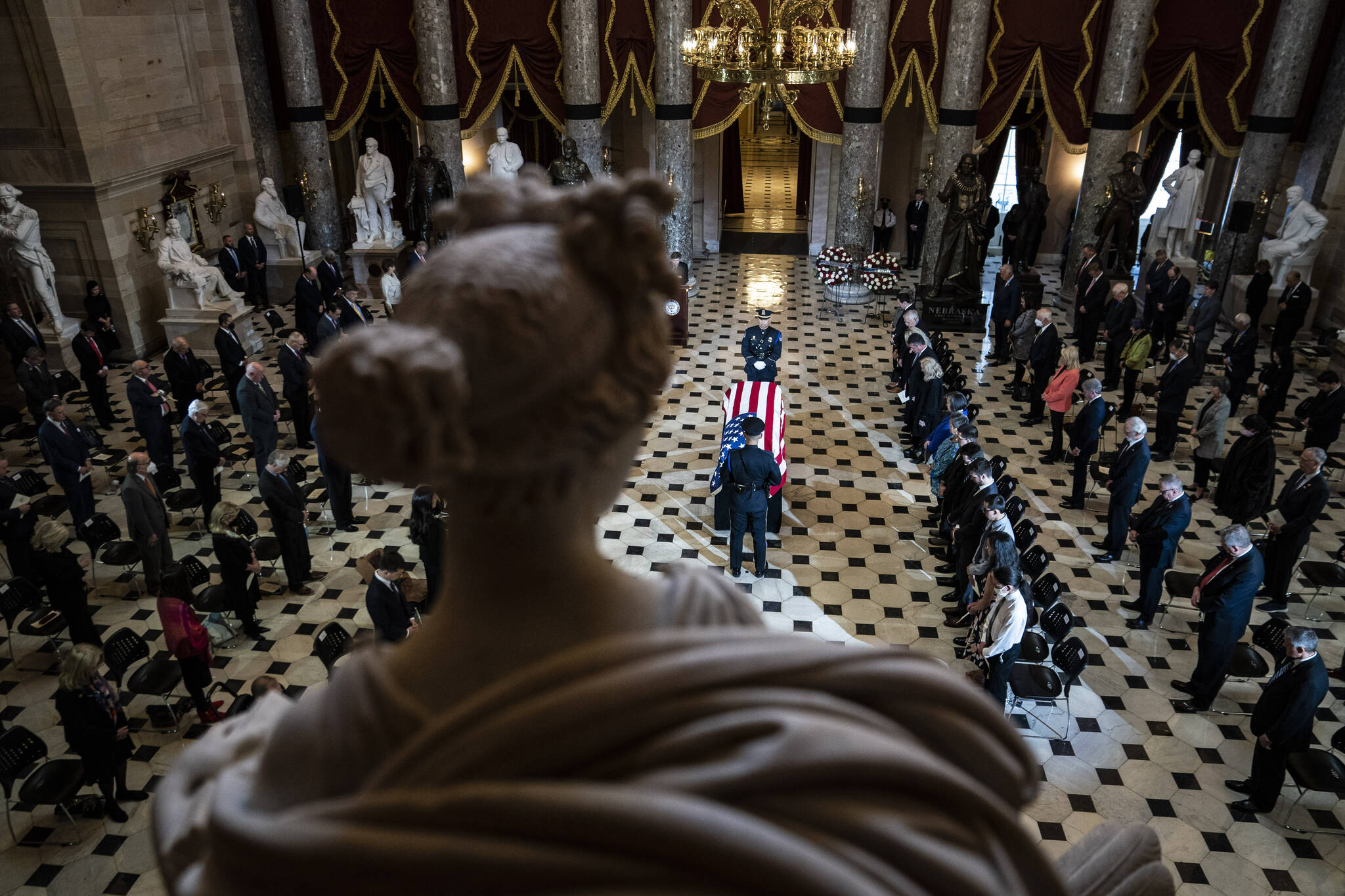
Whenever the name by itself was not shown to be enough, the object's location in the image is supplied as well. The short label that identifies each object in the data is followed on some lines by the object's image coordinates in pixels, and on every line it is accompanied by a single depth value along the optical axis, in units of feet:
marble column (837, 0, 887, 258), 52.65
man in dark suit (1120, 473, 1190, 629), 25.30
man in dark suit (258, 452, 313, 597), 26.96
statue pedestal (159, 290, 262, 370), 46.62
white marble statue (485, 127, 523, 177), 57.52
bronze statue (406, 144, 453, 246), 57.36
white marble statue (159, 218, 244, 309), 45.24
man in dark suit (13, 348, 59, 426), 35.17
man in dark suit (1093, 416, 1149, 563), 28.17
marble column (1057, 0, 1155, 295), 49.49
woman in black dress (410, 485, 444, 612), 25.20
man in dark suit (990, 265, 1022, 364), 44.65
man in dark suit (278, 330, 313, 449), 35.53
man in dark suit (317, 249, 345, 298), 49.24
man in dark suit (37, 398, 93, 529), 28.94
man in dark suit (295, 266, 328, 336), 44.91
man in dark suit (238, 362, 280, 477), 31.94
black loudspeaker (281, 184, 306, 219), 52.47
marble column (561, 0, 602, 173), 55.21
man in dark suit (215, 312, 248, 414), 37.81
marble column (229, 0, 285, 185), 57.62
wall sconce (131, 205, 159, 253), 47.32
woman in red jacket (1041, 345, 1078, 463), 35.19
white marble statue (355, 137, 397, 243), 56.90
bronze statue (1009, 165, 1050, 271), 57.57
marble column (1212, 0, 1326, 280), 48.06
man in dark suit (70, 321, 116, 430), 37.50
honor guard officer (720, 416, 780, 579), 27.32
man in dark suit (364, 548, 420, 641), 22.33
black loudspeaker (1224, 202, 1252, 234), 45.42
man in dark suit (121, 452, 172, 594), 26.43
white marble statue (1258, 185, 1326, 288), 47.39
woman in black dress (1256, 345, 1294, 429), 36.24
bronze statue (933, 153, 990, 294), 50.42
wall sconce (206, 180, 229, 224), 54.44
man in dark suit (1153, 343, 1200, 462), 34.50
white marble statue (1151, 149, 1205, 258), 52.16
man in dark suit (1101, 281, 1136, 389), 41.19
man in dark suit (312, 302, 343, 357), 39.32
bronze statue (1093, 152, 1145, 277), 49.65
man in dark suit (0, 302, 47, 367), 37.88
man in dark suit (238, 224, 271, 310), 52.39
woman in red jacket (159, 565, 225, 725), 21.42
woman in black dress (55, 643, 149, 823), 18.80
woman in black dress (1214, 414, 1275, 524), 29.22
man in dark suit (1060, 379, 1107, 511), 31.65
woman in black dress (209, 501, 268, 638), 24.47
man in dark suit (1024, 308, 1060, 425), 38.63
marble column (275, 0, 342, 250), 56.34
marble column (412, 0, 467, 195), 56.08
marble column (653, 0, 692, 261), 54.34
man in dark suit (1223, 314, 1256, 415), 37.76
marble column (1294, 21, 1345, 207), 50.03
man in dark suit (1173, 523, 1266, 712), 22.20
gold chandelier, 36.83
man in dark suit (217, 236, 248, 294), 51.34
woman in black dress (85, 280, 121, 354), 42.01
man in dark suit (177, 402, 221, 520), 29.99
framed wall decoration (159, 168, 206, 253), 49.70
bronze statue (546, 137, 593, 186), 54.54
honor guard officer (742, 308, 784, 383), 35.65
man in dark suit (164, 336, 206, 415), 35.96
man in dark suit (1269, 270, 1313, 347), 42.01
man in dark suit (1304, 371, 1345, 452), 32.83
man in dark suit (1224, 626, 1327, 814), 19.20
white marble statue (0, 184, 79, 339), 40.65
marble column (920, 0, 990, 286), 51.21
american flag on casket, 30.48
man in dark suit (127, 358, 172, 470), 32.30
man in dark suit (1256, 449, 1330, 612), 25.90
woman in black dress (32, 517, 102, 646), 23.26
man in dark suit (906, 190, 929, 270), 61.00
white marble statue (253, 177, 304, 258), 55.72
